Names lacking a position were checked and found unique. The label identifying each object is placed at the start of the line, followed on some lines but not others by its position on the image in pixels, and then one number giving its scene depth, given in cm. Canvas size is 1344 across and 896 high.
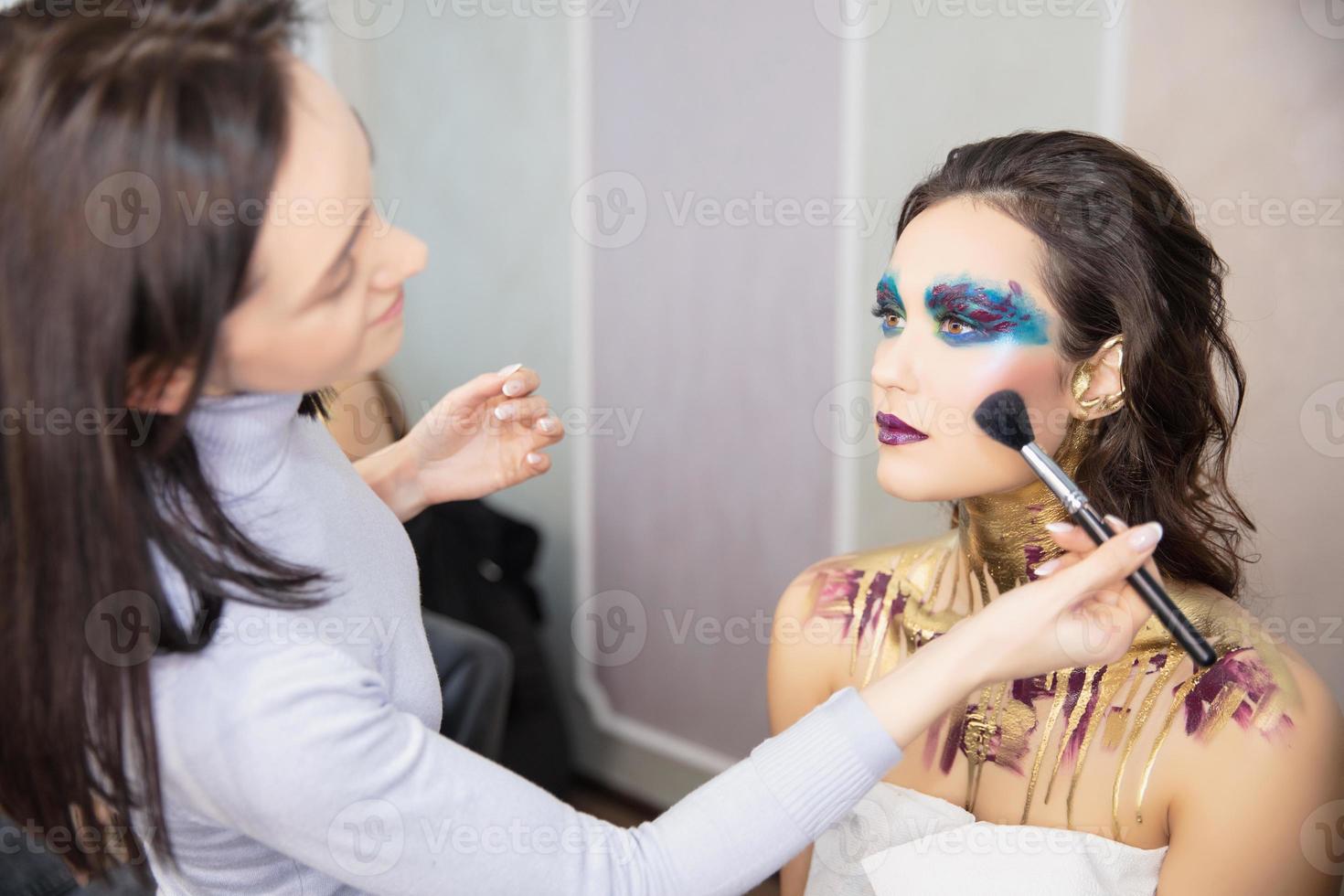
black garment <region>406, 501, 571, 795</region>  226
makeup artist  64
